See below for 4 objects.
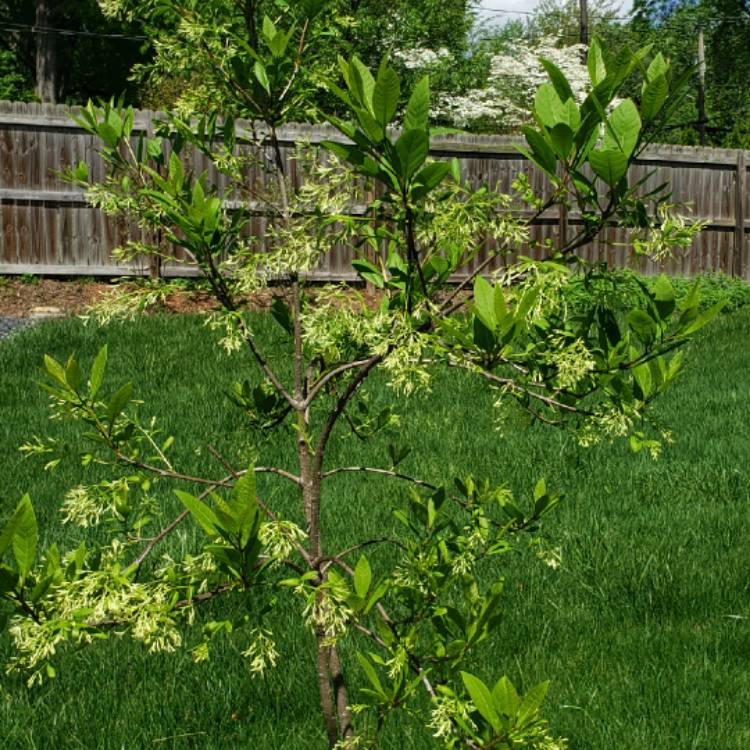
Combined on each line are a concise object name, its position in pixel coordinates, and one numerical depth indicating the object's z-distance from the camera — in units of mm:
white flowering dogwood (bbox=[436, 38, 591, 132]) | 32688
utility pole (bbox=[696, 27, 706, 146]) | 34812
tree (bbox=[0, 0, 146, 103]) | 28205
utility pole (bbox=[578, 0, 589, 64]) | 36781
